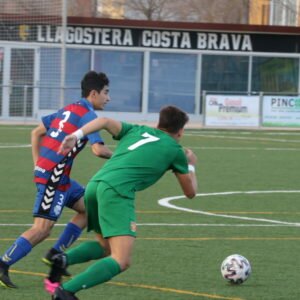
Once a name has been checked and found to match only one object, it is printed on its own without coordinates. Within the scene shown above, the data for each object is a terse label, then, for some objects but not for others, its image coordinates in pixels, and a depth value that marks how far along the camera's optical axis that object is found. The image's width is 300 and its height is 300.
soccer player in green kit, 15.07
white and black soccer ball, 18.66
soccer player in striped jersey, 18.62
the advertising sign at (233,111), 69.94
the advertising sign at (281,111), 70.56
